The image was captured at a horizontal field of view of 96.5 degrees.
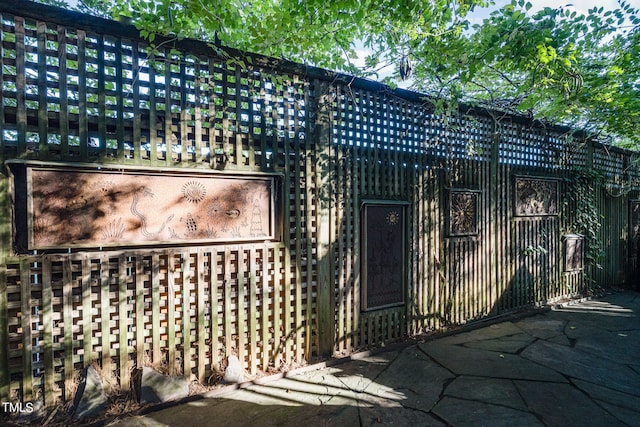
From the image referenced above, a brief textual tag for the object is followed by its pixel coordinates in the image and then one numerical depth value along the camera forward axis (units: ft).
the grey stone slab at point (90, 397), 10.09
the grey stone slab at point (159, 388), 11.04
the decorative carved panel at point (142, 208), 9.85
